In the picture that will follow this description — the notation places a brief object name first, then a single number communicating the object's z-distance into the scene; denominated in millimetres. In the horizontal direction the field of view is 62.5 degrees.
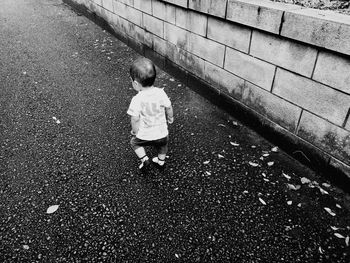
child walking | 2770
